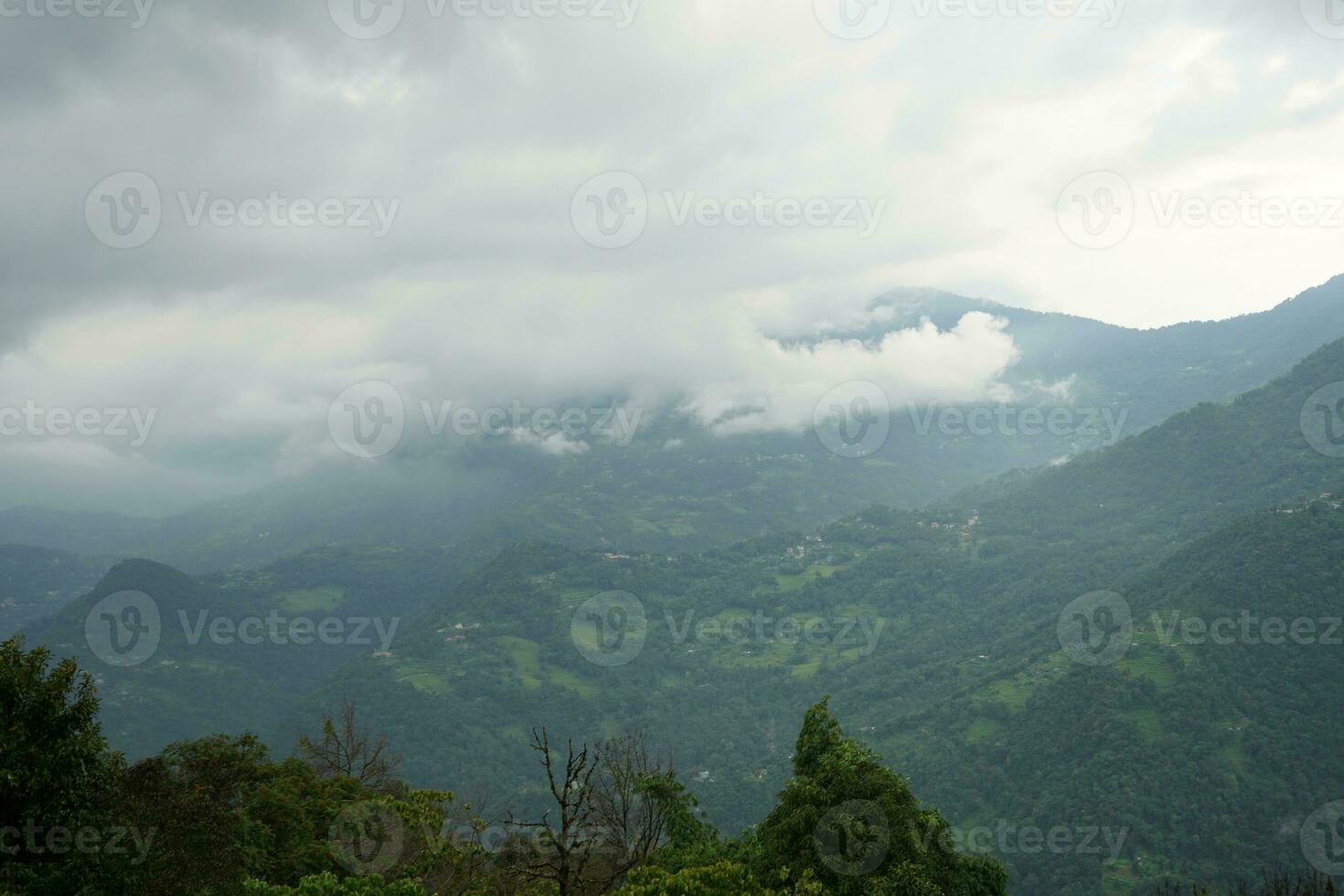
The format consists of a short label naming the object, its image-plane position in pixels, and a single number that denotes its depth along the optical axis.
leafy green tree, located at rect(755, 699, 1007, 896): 21.61
